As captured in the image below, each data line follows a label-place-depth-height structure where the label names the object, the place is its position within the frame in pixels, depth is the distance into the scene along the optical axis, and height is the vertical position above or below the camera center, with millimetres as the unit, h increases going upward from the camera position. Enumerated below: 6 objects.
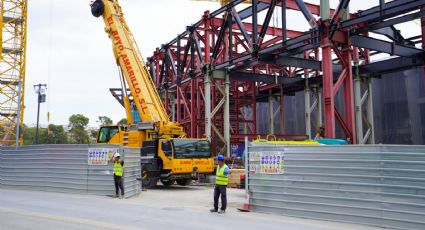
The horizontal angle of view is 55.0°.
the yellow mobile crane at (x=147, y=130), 17875 +1070
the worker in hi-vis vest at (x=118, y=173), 14109 -671
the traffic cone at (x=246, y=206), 11430 -1497
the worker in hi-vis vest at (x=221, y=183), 11000 -814
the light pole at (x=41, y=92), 34125 +5181
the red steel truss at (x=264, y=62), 16828 +5026
